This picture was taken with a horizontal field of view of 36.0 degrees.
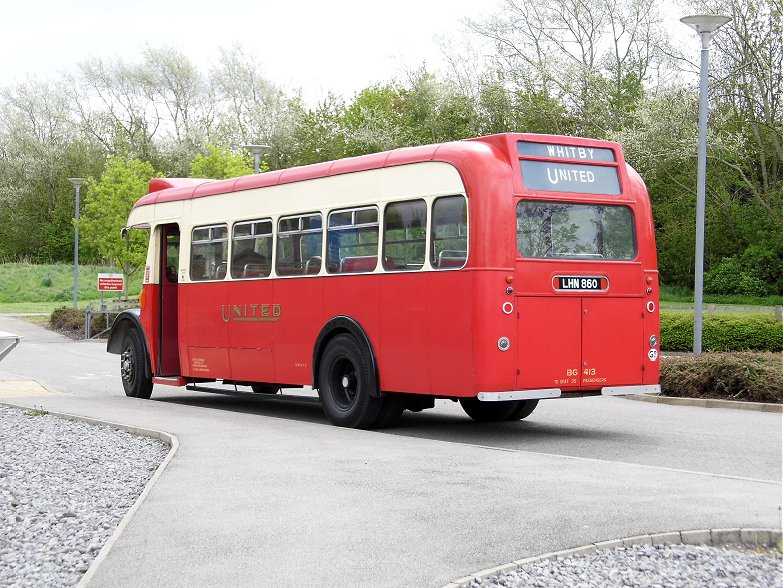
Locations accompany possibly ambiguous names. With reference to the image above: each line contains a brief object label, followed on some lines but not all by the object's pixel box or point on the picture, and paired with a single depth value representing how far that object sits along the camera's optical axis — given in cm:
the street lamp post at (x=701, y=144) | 2019
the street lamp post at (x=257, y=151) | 3099
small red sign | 4381
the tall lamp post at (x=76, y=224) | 4912
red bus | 1236
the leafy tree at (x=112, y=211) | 5166
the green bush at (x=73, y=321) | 4400
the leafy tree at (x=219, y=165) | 4688
